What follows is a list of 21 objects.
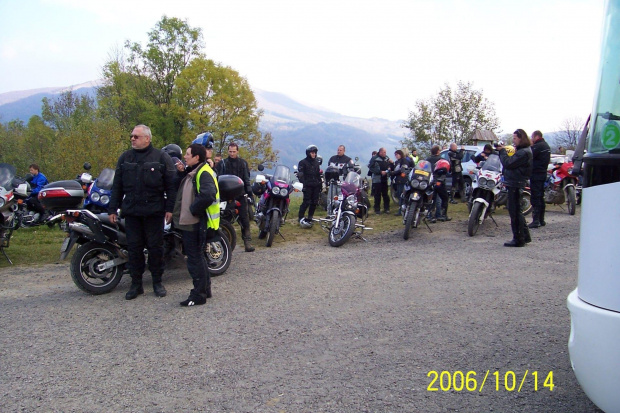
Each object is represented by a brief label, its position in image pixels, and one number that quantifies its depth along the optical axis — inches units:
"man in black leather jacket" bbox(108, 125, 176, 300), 216.8
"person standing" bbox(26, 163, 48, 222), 486.9
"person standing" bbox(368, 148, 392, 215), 525.0
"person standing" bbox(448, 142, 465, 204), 563.5
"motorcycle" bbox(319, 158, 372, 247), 353.4
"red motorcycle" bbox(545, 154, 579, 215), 489.5
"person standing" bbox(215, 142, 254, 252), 338.6
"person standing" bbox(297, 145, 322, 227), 409.4
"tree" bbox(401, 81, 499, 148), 1274.6
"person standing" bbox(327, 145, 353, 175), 482.0
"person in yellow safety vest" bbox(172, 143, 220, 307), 209.3
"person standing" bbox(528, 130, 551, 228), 386.6
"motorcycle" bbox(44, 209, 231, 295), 221.3
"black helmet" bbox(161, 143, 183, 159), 272.7
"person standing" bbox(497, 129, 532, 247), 327.6
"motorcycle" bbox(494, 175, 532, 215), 426.5
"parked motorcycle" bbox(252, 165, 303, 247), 351.9
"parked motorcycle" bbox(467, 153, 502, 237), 375.9
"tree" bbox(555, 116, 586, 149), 1433.3
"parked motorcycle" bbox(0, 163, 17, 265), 290.8
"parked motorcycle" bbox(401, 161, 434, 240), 374.6
